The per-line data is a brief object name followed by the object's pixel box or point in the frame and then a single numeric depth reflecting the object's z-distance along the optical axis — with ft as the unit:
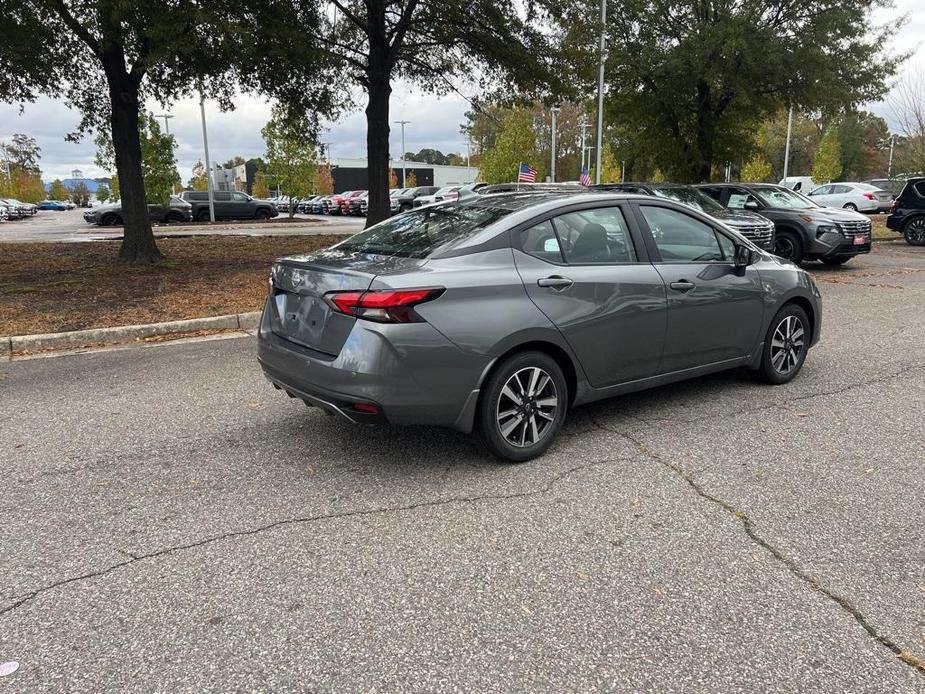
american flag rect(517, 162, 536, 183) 80.27
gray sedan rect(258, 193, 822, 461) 12.28
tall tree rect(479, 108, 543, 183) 163.22
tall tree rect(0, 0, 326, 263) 34.09
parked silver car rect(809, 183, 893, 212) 105.50
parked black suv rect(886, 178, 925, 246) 61.21
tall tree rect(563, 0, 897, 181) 62.03
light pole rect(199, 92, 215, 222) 114.73
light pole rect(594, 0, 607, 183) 61.77
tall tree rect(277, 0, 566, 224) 45.93
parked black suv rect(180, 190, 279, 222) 119.03
